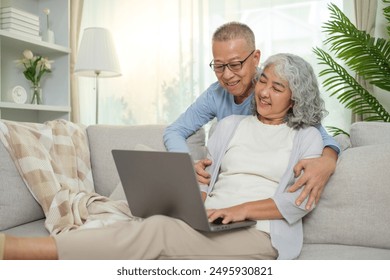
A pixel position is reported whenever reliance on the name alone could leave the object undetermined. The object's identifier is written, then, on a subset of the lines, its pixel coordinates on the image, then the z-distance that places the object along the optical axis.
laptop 1.16
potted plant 2.62
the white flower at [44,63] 3.55
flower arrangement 3.52
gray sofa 1.54
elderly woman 1.19
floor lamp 3.42
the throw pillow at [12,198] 1.70
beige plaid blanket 1.63
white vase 3.70
